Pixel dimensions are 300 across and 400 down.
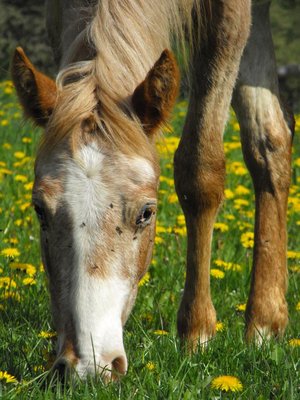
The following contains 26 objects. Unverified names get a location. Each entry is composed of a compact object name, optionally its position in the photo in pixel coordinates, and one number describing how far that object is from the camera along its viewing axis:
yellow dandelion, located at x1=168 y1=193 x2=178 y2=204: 12.63
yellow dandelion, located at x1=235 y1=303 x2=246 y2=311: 9.55
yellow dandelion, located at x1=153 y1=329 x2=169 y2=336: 8.02
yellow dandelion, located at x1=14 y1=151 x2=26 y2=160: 14.04
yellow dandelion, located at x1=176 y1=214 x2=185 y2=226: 11.54
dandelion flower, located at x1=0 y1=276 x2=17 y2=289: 8.94
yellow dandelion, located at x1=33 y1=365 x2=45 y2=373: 6.99
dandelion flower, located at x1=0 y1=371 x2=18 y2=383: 6.58
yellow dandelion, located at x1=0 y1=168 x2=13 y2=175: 12.91
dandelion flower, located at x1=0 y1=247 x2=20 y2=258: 9.38
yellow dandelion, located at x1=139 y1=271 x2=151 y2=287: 9.59
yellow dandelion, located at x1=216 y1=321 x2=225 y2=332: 8.65
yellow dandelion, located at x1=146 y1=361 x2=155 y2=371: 6.89
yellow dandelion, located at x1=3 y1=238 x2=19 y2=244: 10.23
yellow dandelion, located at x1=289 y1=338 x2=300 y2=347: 7.64
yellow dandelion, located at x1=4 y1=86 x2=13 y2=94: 19.27
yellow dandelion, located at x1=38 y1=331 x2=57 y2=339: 7.64
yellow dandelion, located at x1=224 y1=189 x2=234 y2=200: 12.89
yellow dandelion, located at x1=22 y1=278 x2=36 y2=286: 9.05
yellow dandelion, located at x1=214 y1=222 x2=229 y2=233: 11.11
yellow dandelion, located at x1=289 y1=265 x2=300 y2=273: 10.60
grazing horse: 6.46
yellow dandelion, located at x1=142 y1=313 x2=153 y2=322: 8.97
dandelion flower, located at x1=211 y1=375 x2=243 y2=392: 6.42
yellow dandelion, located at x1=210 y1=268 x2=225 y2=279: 9.72
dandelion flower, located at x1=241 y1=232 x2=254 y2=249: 10.68
